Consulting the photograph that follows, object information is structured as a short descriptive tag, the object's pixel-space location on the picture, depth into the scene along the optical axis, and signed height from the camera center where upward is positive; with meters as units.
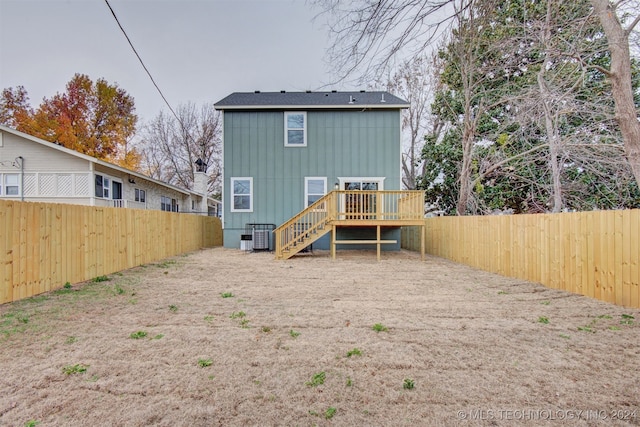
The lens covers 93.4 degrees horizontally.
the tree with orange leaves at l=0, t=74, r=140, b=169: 22.03 +7.78
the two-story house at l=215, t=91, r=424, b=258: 12.03 +2.42
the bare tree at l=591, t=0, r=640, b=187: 4.37 +2.14
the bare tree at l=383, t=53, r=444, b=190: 16.92 +5.94
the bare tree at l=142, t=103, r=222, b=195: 25.23 +6.20
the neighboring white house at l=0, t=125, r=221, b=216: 12.80 +1.99
